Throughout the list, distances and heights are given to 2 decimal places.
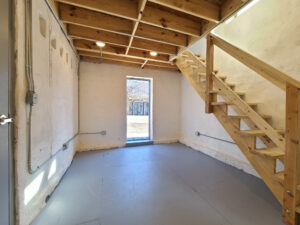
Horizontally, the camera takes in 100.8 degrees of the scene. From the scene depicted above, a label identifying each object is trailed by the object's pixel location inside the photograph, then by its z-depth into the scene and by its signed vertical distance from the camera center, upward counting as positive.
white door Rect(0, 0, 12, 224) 0.89 -0.07
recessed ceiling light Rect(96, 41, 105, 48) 2.44 +1.31
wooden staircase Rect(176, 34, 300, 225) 1.15 -0.24
